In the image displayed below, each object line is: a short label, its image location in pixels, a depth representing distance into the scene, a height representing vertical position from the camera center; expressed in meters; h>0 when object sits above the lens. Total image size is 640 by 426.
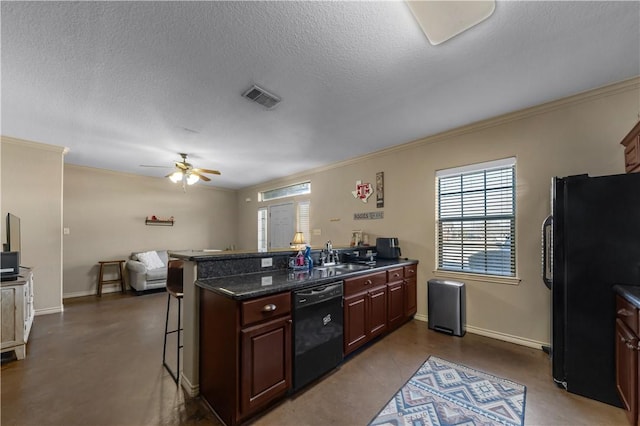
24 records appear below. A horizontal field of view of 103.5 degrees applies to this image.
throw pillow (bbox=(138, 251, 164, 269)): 5.52 -1.00
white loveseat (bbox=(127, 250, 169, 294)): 5.21 -1.20
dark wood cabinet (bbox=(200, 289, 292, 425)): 1.65 -0.97
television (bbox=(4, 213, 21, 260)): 3.01 -0.22
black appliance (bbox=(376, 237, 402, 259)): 3.78 -0.53
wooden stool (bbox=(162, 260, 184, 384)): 2.40 -0.64
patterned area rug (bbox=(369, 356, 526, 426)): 1.76 -1.44
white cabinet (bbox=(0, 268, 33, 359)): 2.54 -1.04
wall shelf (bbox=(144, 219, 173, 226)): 6.18 -0.18
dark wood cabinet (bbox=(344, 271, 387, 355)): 2.51 -1.02
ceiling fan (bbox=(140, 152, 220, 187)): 4.16 +0.70
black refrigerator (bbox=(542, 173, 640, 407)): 1.87 -0.43
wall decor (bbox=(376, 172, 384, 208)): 4.22 +0.40
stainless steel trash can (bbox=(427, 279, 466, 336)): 3.12 -1.17
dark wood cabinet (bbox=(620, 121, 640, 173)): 2.00 +0.53
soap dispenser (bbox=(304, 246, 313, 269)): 2.77 -0.47
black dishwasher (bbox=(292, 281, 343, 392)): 2.00 -1.00
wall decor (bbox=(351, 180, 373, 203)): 4.41 +0.41
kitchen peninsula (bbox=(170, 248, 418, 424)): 1.67 -0.83
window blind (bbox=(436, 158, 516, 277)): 3.03 -0.06
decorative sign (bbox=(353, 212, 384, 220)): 4.25 -0.02
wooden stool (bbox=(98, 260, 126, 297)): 5.31 -1.26
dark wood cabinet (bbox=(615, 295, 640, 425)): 1.51 -0.93
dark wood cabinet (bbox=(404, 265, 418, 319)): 3.46 -1.10
